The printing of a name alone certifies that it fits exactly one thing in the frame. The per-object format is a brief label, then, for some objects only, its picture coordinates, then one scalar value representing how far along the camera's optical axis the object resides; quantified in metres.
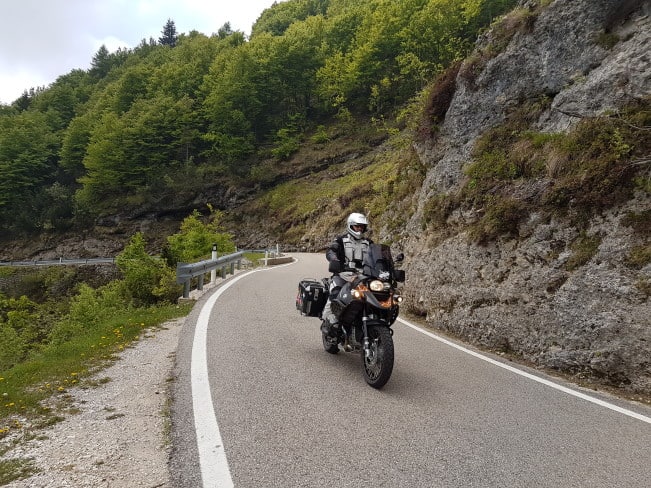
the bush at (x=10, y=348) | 10.82
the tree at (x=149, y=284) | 11.04
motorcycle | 4.95
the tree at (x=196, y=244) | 24.12
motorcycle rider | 5.80
